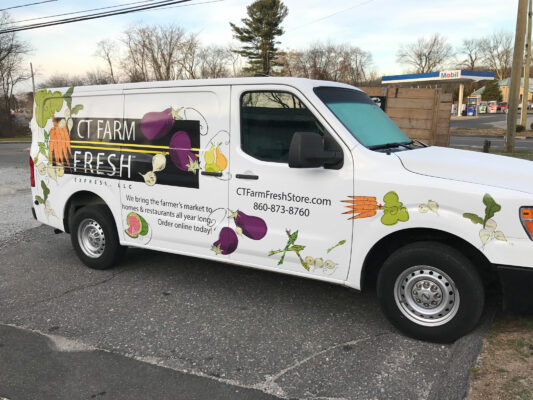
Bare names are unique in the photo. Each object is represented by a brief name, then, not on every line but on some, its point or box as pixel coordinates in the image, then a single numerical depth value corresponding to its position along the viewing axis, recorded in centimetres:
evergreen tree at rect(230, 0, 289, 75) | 5619
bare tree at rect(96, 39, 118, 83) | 5138
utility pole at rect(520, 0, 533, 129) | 2505
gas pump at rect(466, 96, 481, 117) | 6172
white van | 334
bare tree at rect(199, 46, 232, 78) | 5609
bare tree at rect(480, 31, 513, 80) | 8656
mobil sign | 5138
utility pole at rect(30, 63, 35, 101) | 5769
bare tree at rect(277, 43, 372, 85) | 5642
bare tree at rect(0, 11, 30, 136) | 4531
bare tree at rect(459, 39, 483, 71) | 9081
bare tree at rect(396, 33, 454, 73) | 8400
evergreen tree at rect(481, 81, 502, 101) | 6619
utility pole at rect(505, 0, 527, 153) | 1386
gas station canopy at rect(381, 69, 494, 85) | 5156
